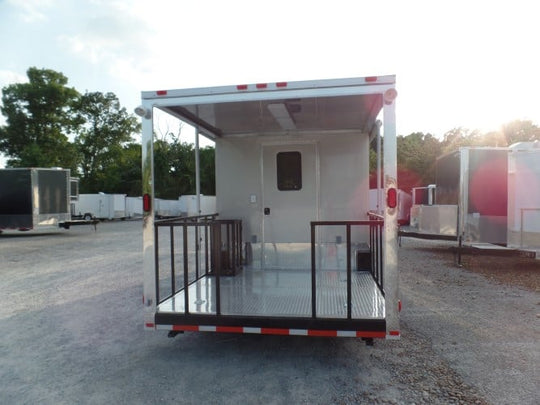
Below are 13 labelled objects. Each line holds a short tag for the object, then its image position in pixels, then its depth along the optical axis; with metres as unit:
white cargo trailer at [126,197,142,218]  29.58
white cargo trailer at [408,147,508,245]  8.21
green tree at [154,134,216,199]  25.57
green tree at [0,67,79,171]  29.23
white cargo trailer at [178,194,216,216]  14.94
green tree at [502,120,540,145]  26.37
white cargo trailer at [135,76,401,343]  3.39
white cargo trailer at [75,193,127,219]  25.77
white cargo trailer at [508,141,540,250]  7.77
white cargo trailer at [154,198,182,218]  30.35
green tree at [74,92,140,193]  39.12
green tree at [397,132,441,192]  26.66
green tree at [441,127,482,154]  25.74
